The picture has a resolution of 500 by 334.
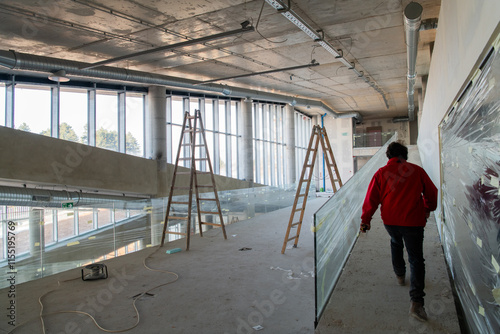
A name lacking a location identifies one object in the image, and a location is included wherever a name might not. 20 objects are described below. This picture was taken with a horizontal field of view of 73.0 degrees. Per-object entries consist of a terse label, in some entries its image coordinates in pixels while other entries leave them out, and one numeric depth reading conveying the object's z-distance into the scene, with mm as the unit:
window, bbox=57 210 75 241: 4809
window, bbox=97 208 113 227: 5479
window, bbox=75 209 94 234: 5109
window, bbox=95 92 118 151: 10750
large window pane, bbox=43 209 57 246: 4648
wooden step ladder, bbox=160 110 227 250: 6172
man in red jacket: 2541
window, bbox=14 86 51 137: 9062
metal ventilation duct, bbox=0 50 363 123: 6527
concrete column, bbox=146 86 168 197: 10969
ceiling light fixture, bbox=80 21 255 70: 5953
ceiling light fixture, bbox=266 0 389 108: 5633
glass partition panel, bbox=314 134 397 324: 2643
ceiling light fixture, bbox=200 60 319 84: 9252
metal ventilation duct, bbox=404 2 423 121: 6148
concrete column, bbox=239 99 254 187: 15352
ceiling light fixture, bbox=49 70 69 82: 7410
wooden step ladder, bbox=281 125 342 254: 5566
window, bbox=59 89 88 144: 9969
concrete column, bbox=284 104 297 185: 19438
